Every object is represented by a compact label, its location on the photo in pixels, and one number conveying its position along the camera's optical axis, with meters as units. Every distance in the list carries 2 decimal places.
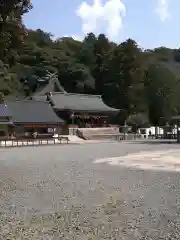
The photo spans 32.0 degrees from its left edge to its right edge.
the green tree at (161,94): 50.07
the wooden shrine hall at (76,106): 44.24
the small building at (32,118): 37.53
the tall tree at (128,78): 49.59
